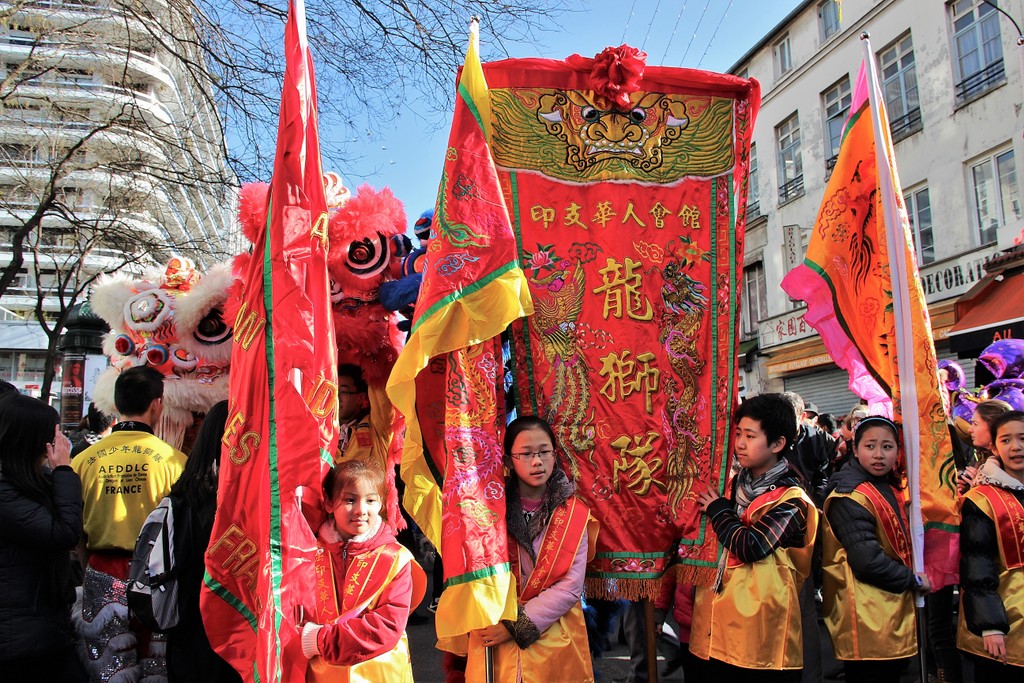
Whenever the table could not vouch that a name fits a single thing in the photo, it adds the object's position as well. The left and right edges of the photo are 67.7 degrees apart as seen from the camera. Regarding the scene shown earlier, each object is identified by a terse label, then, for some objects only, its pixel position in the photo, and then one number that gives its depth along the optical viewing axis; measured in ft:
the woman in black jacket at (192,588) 8.56
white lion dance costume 12.57
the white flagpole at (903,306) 9.61
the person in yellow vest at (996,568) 9.64
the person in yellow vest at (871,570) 9.77
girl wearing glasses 8.52
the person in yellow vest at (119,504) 9.37
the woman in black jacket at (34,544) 8.45
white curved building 17.21
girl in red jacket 7.45
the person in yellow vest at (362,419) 11.93
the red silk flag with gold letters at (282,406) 7.63
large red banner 10.27
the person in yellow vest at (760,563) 9.17
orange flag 9.95
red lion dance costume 11.32
